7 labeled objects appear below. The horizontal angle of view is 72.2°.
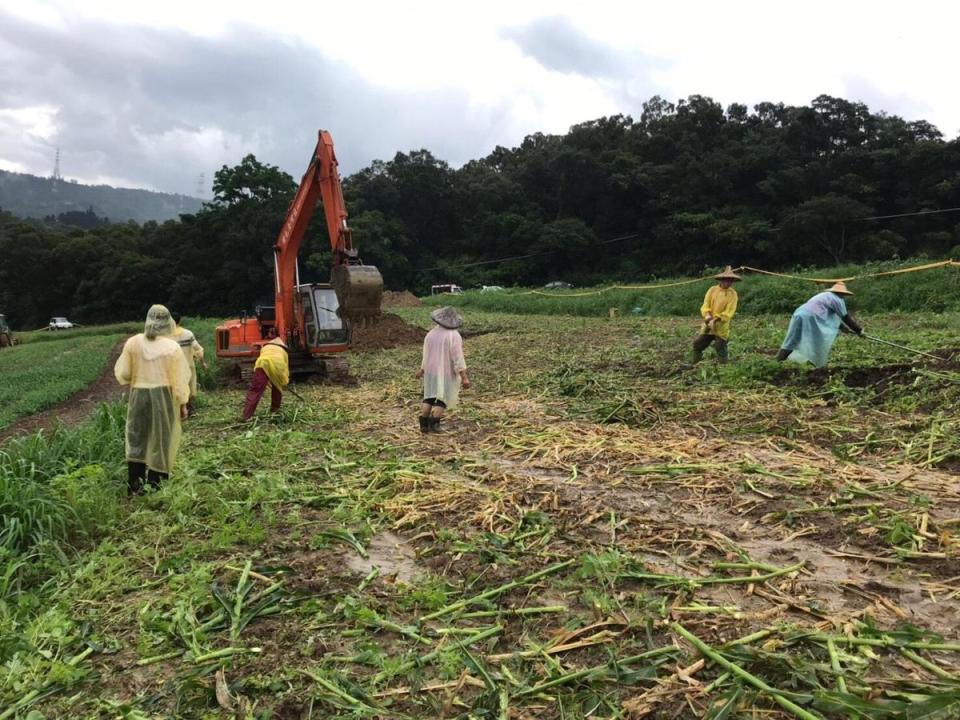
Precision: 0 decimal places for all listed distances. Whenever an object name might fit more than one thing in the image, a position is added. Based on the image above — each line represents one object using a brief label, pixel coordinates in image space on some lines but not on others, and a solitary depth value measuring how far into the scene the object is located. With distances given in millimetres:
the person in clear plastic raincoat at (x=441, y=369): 7145
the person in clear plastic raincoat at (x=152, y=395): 5223
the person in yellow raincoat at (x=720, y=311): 9242
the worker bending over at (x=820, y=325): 7777
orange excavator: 10234
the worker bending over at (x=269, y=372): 8102
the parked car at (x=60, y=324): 44869
